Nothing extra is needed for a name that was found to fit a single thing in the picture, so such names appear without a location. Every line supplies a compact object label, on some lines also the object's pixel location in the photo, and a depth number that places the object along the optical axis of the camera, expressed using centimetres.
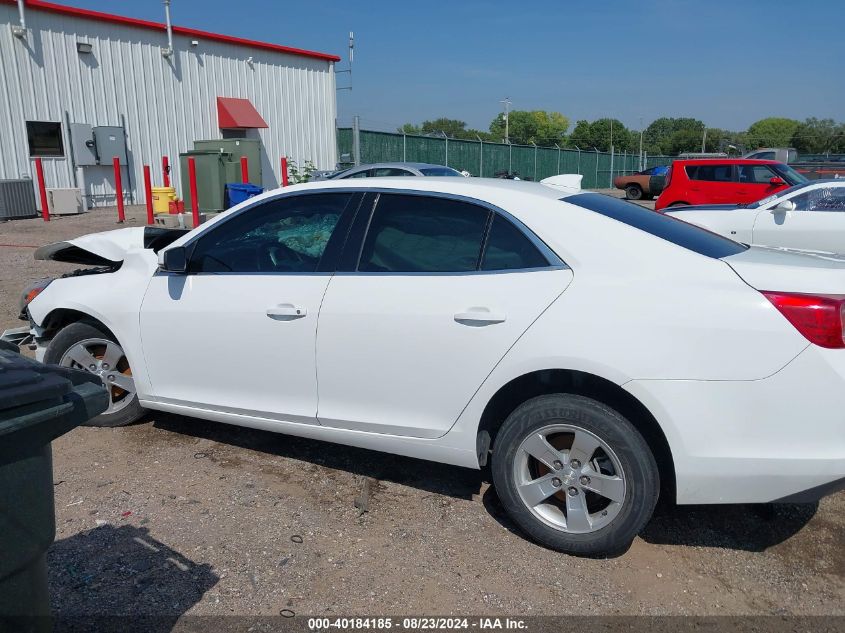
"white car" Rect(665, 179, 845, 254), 904
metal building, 1780
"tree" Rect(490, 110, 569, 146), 13312
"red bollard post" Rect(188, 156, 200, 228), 1438
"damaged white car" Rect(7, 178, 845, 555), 271
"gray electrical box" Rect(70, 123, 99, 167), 1869
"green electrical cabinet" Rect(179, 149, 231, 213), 1777
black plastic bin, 184
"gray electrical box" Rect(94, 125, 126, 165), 1917
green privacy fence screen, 2738
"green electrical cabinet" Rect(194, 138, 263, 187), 1867
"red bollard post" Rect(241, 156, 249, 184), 1816
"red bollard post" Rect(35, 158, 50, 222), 1591
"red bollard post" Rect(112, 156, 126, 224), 1634
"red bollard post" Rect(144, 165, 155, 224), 1612
